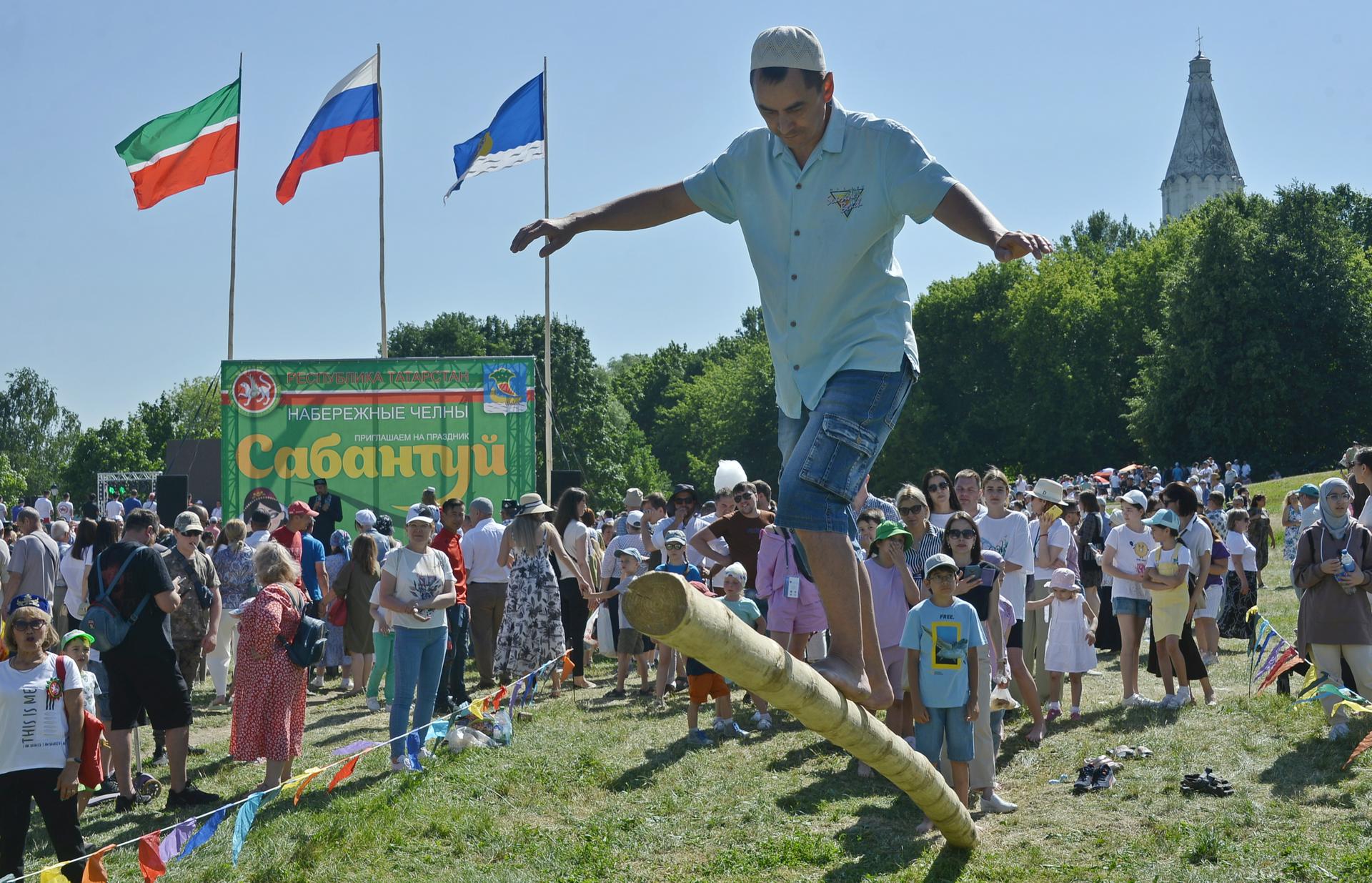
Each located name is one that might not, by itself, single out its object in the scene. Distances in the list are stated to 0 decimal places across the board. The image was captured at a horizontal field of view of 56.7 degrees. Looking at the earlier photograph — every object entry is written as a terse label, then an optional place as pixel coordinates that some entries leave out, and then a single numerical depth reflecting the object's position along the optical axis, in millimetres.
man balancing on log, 3861
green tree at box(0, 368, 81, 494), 114938
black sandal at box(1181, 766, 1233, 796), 8750
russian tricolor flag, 27719
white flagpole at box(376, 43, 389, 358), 28948
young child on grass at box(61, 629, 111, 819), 8273
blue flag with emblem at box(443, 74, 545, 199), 27375
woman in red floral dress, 9633
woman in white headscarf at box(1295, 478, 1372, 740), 9703
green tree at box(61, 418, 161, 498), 94625
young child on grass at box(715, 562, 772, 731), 10508
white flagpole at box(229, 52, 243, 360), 30391
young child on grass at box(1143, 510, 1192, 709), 11164
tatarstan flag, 25672
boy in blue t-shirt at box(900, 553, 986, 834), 8156
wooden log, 3064
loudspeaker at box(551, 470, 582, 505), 23641
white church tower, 108125
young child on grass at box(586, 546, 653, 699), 14023
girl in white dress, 11109
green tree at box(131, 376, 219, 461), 101000
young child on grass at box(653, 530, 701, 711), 11992
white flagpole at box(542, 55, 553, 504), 25559
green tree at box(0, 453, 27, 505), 81438
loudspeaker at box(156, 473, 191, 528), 23875
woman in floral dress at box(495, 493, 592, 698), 13297
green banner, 22656
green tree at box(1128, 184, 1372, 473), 53938
